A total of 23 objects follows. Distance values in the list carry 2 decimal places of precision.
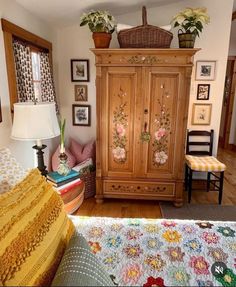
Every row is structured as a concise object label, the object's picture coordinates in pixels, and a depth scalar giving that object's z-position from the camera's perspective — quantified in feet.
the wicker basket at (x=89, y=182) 9.34
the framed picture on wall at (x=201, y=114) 10.23
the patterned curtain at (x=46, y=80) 8.39
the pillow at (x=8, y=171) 3.75
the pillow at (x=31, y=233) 2.34
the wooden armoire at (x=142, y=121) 7.98
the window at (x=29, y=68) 6.14
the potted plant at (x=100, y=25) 7.79
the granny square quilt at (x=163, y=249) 3.22
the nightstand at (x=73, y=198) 6.79
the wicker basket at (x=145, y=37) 7.93
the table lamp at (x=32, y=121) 5.08
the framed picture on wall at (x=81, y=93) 10.49
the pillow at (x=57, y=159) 9.27
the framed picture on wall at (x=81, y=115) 10.68
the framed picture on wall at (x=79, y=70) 10.21
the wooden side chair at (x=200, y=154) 9.38
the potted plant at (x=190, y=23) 7.72
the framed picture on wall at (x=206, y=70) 9.79
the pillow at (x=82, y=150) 10.01
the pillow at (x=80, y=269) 2.31
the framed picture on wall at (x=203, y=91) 10.05
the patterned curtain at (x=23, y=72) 6.63
